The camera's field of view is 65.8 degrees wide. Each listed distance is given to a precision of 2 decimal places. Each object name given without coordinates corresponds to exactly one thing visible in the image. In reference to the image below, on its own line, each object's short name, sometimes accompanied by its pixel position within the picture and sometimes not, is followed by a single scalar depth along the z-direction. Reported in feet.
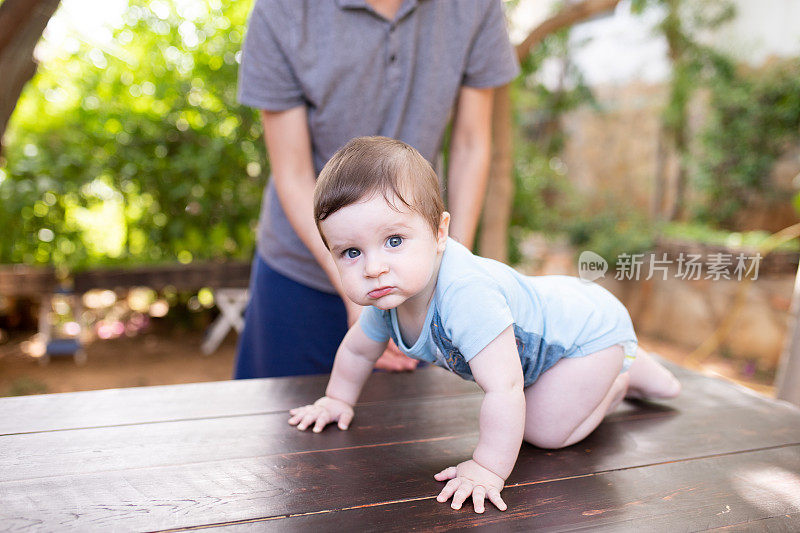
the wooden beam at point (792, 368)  7.15
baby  2.84
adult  4.62
